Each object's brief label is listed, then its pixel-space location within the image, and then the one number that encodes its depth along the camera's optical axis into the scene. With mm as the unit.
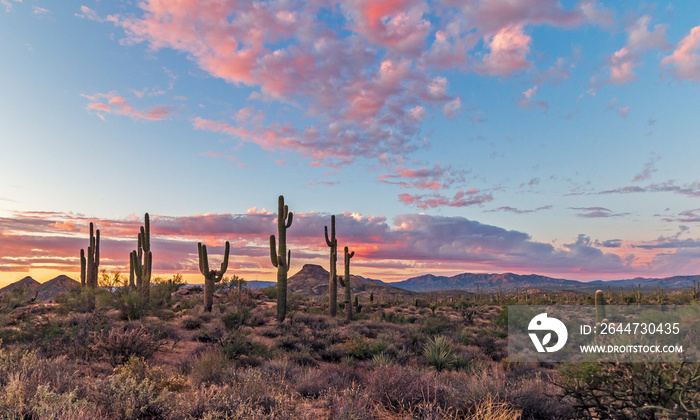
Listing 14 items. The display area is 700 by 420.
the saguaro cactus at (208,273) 23312
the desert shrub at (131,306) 18797
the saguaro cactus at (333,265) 25047
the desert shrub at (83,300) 20516
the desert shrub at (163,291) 23734
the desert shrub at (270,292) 34938
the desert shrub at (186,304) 25438
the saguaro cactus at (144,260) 24906
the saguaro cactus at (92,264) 29875
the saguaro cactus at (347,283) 24116
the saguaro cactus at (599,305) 24625
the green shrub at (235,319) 18231
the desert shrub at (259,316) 19755
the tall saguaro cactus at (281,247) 22250
